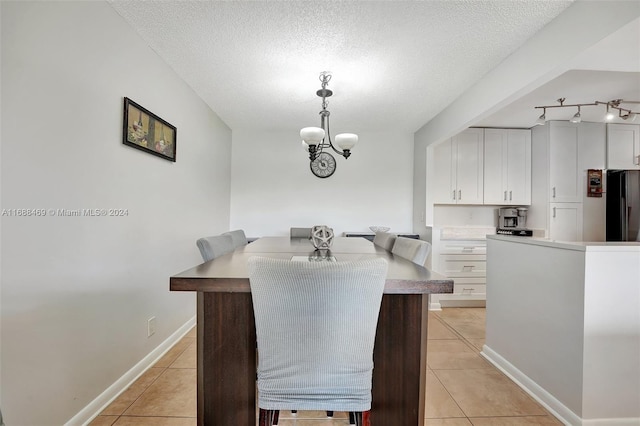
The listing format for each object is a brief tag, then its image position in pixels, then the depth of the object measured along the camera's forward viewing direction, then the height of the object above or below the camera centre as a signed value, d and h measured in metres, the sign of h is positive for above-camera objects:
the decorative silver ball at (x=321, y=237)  1.93 -0.16
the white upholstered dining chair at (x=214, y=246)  1.56 -0.20
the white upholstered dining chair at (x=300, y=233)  3.04 -0.20
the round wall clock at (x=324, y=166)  4.15 +0.73
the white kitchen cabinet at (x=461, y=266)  3.54 -0.63
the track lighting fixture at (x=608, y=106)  2.62 +1.11
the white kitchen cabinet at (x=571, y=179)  3.42 +0.48
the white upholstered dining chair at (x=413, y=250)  1.46 -0.19
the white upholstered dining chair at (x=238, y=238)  2.14 -0.20
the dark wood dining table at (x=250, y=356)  1.18 -0.61
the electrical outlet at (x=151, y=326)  2.07 -0.86
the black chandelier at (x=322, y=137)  2.14 +0.63
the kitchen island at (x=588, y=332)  1.45 -0.62
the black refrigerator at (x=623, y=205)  3.08 +0.15
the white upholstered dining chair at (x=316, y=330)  0.85 -0.38
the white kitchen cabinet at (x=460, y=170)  3.81 +0.64
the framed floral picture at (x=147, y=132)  1.81 +0.59
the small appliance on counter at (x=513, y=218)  3.84 -0.01
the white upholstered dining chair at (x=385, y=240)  2.01 -0.20
